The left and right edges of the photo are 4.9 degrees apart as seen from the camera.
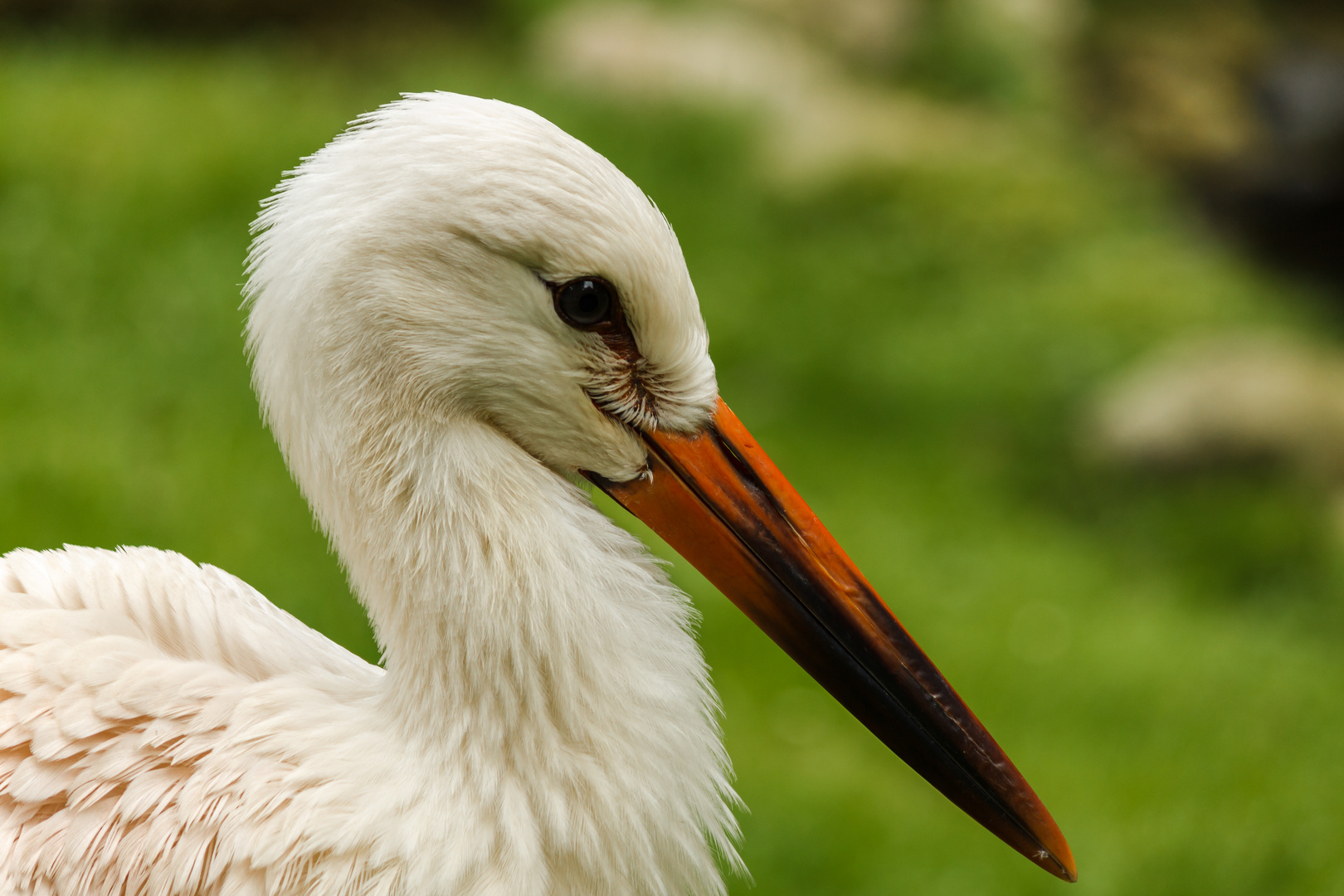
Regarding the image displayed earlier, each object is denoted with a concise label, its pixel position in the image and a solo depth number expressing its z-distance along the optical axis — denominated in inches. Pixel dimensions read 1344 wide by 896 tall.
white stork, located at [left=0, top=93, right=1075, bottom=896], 165.0
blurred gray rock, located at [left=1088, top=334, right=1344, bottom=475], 308.9
